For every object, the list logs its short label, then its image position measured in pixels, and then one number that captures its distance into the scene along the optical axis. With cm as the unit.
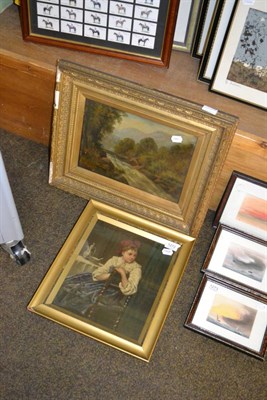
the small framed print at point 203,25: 131
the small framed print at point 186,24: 135
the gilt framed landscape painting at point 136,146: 134
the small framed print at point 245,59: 121
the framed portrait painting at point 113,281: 134
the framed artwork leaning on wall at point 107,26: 131
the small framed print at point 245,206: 142
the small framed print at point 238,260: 144
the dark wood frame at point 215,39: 124
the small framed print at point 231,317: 135
